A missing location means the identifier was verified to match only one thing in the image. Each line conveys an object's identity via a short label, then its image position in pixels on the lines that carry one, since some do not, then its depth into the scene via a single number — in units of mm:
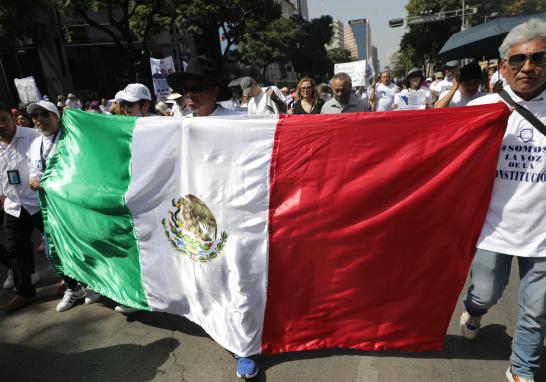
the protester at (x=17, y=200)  3516
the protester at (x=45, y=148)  3305
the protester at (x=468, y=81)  3912
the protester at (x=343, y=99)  4176
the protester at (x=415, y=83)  7562
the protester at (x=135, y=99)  3602
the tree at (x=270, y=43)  41031
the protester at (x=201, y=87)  2711
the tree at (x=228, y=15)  24375
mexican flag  2070
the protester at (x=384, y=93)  7973
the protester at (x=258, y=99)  6008
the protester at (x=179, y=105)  5507
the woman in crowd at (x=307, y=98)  5258
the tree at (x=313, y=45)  60281
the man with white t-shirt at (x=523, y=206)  1856
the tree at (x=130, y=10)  16938
